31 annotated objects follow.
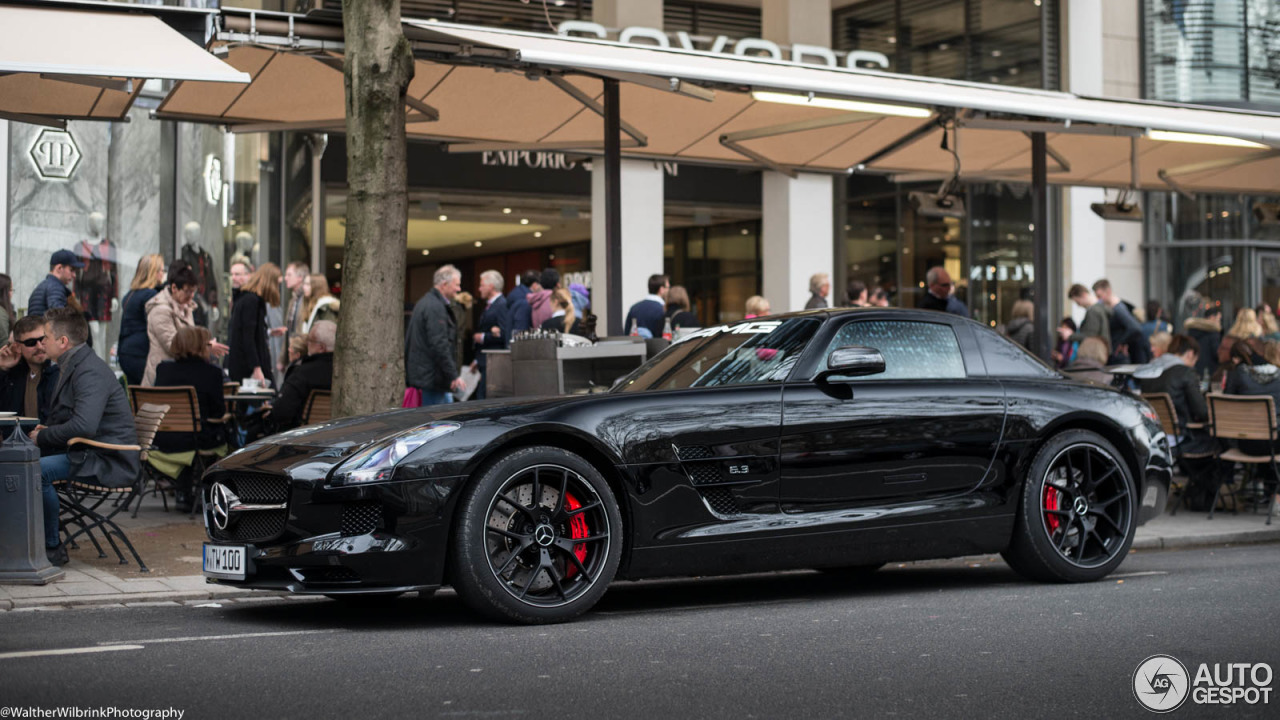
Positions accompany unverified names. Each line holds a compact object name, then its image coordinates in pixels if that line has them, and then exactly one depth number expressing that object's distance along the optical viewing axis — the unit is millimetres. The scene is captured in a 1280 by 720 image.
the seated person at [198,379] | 11023
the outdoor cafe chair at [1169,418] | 12594
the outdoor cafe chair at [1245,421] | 11914
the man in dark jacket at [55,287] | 12234
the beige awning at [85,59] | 8664
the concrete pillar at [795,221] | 22484
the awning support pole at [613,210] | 11531
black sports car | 6227
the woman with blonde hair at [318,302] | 13117
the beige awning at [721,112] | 10242
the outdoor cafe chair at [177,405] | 10719
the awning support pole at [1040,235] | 13477
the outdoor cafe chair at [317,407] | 10953
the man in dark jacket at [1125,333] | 16328
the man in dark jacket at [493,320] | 14234
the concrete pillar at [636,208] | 20969
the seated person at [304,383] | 11008
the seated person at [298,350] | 11303
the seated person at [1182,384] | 12664
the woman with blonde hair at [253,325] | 12336
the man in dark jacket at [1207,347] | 17094
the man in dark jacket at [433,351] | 12203
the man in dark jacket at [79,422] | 8289
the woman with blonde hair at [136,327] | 12352
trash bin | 7684
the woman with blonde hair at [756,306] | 13828
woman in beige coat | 11781
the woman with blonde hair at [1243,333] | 13188
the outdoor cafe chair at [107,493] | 8406
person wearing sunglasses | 9227
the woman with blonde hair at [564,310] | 13523
